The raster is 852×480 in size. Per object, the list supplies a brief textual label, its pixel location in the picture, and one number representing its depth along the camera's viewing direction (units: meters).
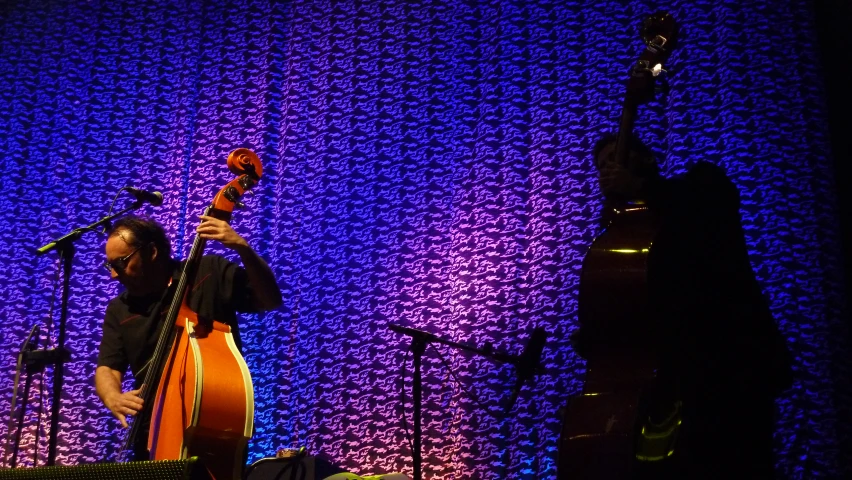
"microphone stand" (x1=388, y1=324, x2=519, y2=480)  3.27
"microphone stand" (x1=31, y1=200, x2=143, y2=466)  3.36
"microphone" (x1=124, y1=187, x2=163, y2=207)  3.32
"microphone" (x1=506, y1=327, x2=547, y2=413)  3.26
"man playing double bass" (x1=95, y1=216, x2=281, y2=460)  3.16
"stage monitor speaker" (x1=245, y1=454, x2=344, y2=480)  3.37
